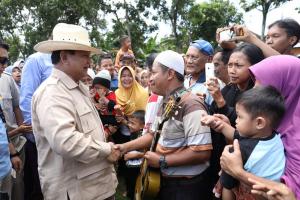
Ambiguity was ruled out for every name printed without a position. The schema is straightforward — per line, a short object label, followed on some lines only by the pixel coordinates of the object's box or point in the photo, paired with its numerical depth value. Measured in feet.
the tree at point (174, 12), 55.82
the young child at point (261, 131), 4.64
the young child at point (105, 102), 11.55
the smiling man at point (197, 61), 8.90
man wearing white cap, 6.44
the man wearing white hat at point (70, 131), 5.84
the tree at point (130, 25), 53.68
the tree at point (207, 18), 57.64
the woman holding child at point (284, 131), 4.37
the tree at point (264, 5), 56.87
